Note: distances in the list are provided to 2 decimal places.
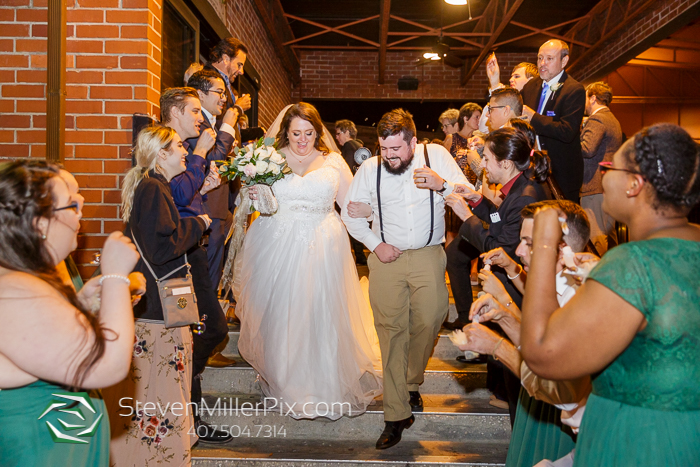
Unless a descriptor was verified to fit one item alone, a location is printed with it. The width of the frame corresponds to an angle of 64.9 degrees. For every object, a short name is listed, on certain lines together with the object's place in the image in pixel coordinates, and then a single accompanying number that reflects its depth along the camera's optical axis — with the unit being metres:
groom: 3.53
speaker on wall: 11.35
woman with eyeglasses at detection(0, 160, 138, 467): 1.45
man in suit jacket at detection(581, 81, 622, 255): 4.90
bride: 3.64
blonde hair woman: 2.68
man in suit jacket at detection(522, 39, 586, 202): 3.95
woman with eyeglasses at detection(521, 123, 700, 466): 1.36
